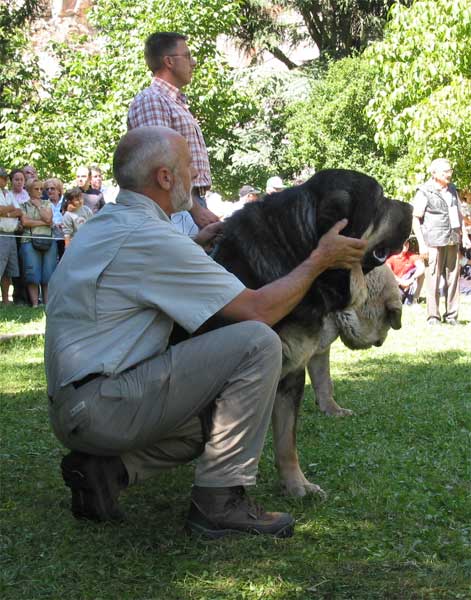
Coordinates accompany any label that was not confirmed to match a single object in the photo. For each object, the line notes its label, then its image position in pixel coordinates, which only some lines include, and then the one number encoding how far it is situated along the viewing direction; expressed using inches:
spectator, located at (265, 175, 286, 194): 608.7
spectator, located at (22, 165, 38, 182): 560.4
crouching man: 132.6
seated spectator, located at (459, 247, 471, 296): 664.4
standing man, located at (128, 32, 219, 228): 216.4
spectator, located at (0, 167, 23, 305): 519.8
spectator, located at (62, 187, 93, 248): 536.4
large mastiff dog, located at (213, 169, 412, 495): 157.8
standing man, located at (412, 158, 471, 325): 470.0
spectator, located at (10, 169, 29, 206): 547.8
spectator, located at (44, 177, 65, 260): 553.0
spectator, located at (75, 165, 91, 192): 558.9
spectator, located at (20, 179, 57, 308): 538.6
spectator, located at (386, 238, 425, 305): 579.5
